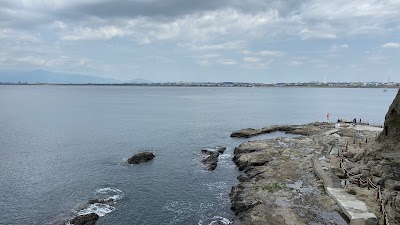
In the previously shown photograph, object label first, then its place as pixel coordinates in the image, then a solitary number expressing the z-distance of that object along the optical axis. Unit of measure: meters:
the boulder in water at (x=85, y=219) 32.19
